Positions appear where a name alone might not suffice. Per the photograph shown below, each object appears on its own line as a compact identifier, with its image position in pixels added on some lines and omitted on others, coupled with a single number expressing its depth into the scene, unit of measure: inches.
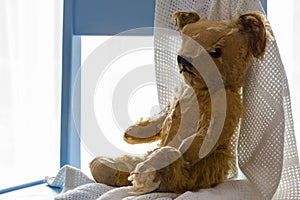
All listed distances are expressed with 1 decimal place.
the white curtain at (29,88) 96.3
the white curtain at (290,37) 88.1
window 84.8
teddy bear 74.5
